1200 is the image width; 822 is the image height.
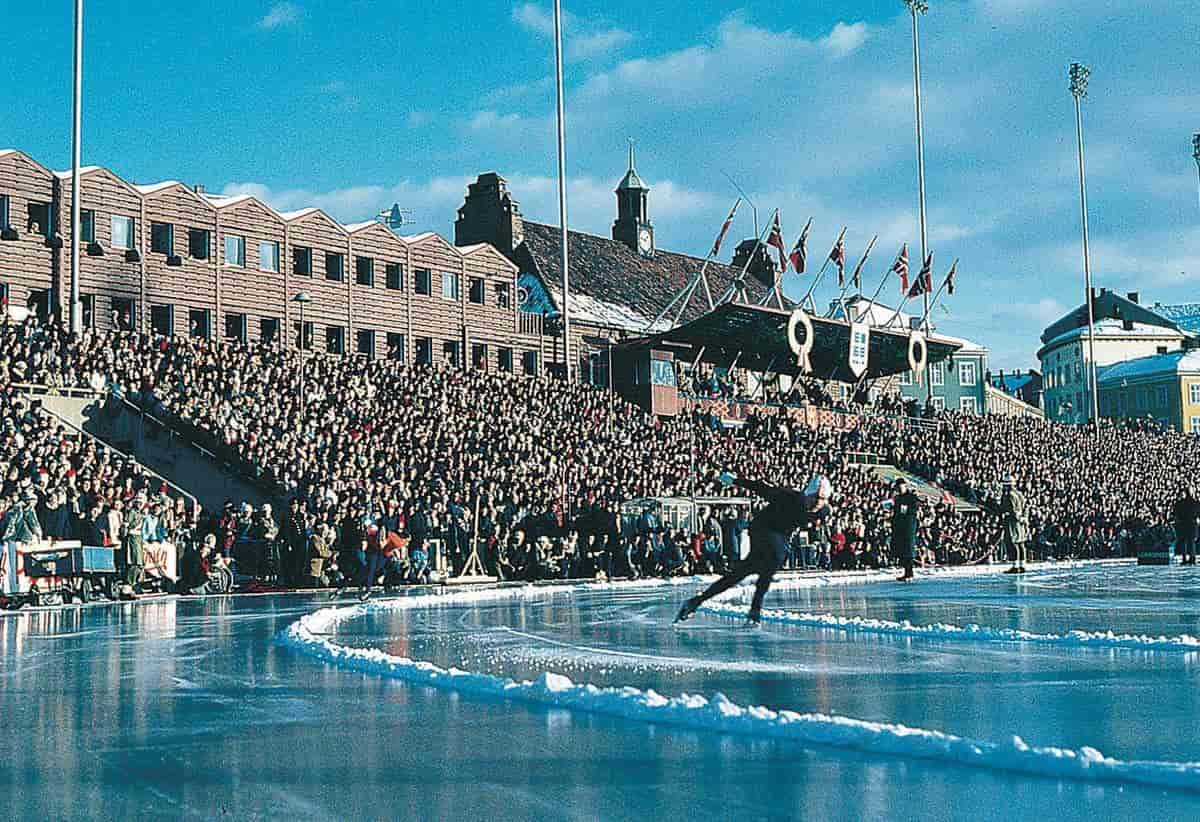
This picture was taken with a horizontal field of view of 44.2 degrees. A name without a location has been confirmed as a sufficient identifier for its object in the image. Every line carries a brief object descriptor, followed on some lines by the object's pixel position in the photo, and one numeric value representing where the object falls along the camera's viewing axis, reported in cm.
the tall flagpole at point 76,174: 3794
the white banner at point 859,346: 6381
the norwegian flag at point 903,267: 6284
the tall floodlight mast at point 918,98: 6494
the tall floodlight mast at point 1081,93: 7356
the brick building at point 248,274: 4534
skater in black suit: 1512
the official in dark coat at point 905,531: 2948
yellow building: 11200
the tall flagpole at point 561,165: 5201
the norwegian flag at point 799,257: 5644
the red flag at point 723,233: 5612
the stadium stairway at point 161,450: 3231
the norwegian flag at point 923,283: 6450
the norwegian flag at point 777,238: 5488
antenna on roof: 6719
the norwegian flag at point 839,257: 5956
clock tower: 7656
